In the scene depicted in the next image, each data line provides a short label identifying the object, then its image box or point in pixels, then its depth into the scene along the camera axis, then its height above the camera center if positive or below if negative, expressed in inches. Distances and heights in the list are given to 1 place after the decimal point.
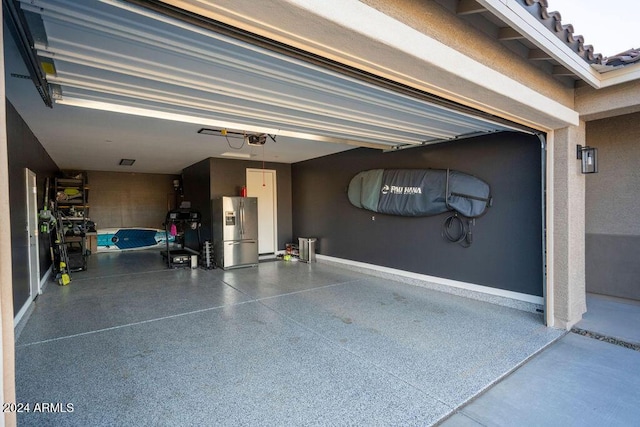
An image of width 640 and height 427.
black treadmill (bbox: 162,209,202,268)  280.8 -15.7
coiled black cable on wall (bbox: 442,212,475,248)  183.6 -14.4
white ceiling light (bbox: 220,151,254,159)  271.1 +48.8
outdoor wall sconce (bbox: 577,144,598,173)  139.5 +20.1
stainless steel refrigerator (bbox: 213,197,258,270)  271.3 -18.5
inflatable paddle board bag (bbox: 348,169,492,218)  178.5 +9.3
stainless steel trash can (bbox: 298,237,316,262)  295.3 -37.4
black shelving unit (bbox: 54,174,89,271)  263.7 +1.3
